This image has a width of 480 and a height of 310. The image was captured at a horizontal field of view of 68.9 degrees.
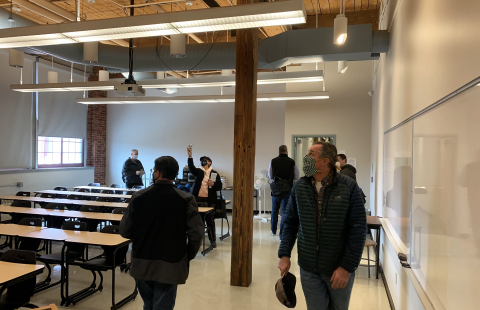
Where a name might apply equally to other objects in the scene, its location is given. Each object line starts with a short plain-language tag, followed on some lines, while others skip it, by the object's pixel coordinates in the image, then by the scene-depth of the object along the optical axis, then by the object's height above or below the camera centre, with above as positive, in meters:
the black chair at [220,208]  6.96 -1.09
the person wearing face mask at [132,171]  9.89 -0.54
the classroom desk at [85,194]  7.80 -0.98
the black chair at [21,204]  6.44 -0.99
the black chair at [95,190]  9.54 -1.07
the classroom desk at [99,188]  9.11 -0.96
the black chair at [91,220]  5.61 -1.11
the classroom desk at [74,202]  6.57 -0.99
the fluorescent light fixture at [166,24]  3.17 +1.30
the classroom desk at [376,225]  5.03 -0.99
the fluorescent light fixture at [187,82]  6.61 +1.45
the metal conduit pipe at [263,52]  5.09 +1.72
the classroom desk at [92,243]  3.88 -1.12
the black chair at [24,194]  7.80 -0.98
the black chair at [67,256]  4.25 -1.32
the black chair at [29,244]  4.60 -1.24
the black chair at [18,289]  3.08 -1.25
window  10.38 -0.04
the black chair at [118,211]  5.83 -0.99
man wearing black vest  7.29 -0.31
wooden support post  4.70 -0.16
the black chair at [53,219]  5.74 -1.14
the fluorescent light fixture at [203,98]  7.85 +1.35
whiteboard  1.53 -0.25
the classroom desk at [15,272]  2.71 -1.00
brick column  11.97 +0.59
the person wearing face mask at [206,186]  6.88 -0.64
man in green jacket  2.38 -0.52
